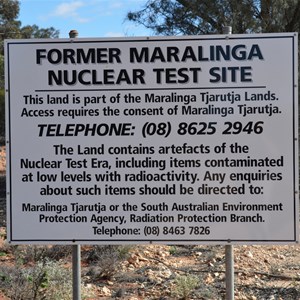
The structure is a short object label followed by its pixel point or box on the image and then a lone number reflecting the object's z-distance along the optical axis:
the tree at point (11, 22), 31.72
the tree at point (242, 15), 9.70
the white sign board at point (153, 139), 3.57
